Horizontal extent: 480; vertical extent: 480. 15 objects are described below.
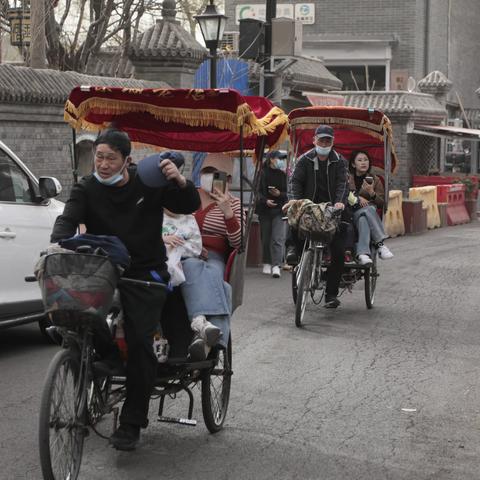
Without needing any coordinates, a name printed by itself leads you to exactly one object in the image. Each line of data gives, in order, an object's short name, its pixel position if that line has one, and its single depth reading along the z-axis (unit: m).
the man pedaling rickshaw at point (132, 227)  6.41
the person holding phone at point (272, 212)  16.94
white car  10.03
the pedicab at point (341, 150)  12.31
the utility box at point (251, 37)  20.22
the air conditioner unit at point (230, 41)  32.15
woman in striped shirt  6.80
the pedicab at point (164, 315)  5.87
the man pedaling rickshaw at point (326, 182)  12.80
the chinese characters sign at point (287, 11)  41.06
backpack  12.20
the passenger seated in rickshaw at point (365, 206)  13.34
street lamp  19.50
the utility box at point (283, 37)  20.17
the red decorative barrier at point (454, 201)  30.33
